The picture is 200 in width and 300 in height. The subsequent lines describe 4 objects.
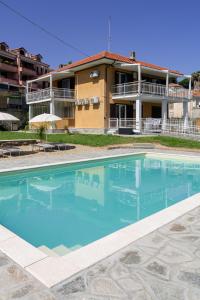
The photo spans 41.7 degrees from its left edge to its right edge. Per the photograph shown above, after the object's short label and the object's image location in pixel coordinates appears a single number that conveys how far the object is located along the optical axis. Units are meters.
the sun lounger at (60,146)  15.88
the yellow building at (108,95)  23.86
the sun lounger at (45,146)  15.23
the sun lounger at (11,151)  13.58
